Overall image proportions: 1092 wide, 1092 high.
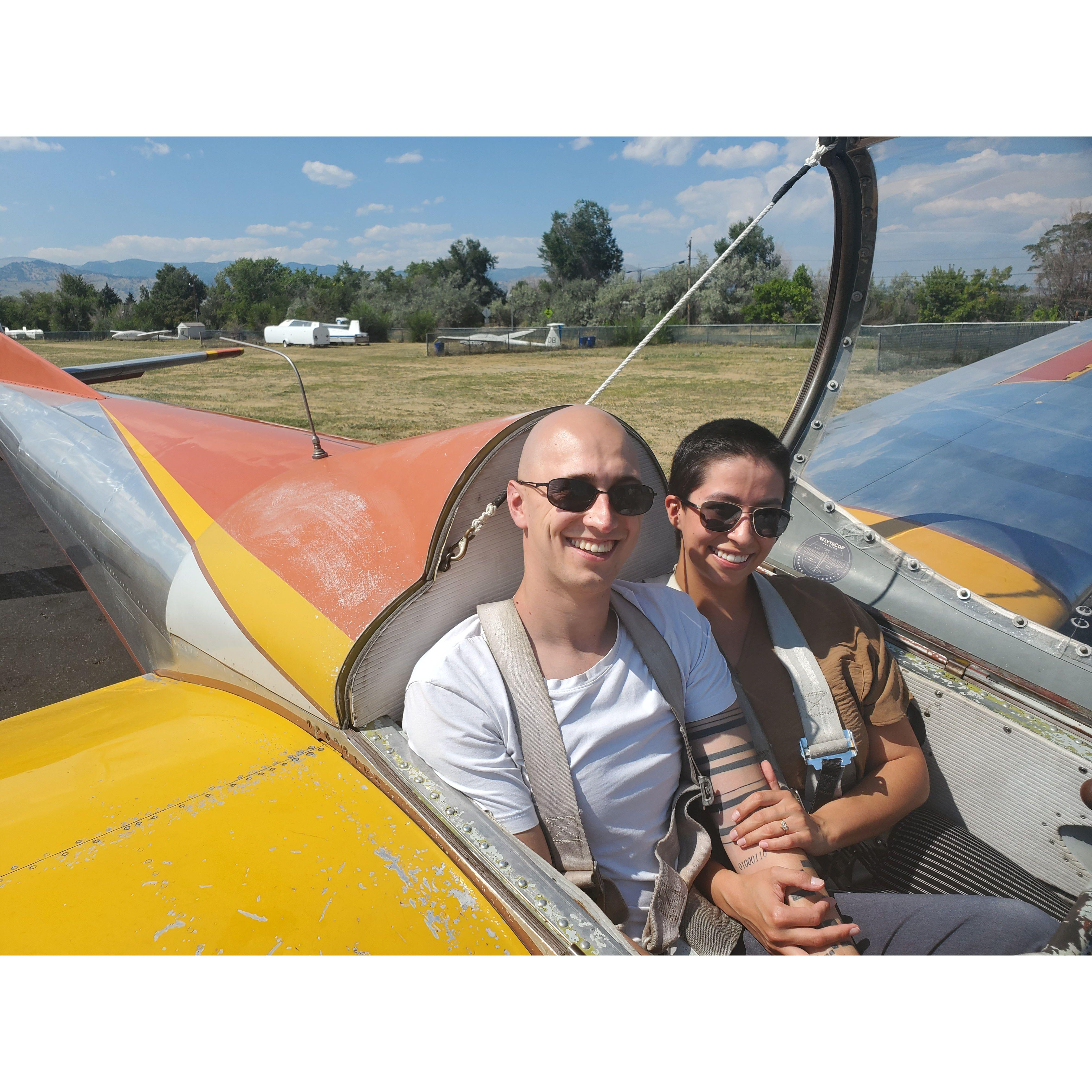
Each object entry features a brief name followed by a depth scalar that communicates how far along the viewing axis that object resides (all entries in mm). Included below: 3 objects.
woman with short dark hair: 1454
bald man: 1301
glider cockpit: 1197
